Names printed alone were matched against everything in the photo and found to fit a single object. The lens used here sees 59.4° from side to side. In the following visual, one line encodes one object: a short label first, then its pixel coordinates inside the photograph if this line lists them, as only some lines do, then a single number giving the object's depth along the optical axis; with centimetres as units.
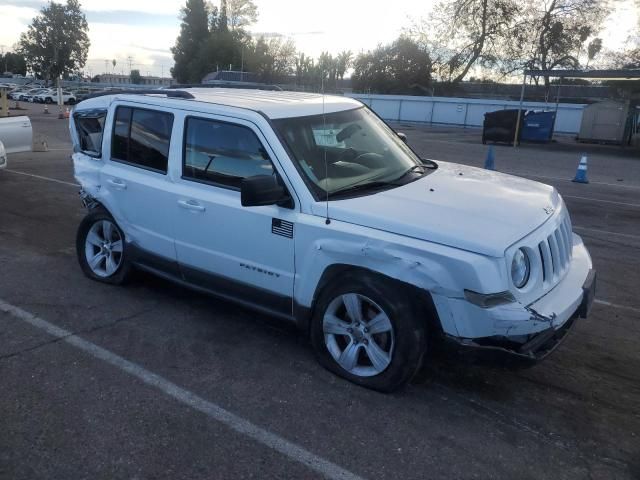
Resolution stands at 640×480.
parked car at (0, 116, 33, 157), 1112
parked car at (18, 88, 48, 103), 5303
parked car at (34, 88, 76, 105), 5041
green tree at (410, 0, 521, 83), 4594
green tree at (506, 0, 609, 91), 4606
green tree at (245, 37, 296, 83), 5848
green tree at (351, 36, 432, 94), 5069
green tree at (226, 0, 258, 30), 7762
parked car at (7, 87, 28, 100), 5456
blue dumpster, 2667
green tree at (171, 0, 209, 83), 7594
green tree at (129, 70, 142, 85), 8634
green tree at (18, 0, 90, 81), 9228
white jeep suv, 321
